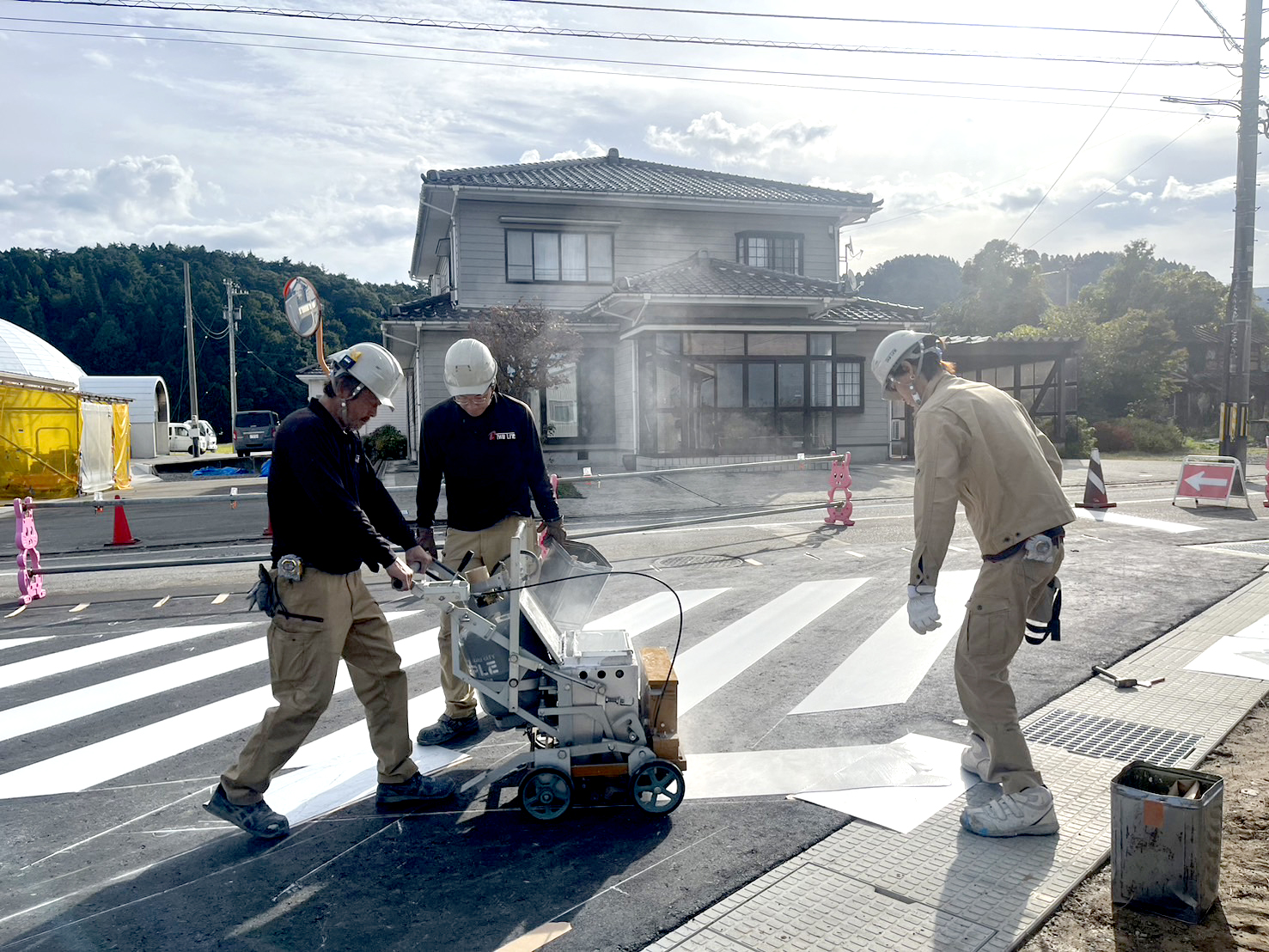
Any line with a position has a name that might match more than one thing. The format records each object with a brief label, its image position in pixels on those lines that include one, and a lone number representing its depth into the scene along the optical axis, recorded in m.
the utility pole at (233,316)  48.72
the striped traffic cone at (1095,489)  13.68
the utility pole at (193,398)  39.34
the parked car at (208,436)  43.50
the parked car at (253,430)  39.06
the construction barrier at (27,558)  8.90
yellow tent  20.80
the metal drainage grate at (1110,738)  4.38
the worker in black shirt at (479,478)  4.90
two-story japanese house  21.11
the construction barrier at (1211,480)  13.80
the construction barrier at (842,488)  12.71
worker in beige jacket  3.62
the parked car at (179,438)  47.97
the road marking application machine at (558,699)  3.88
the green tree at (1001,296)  48.56
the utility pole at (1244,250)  16.86
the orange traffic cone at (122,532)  13.25
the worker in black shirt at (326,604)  3.74
